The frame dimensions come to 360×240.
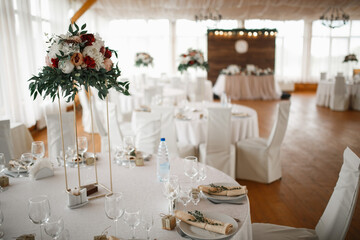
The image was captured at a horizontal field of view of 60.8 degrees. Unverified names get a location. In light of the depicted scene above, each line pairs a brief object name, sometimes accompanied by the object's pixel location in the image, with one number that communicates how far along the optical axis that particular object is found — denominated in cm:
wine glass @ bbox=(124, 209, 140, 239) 139
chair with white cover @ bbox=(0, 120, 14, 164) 312
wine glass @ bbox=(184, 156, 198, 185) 204
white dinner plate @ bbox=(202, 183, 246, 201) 186
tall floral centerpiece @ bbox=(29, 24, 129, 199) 167
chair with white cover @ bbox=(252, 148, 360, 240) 182
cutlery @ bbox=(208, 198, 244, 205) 184
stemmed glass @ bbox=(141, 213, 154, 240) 144
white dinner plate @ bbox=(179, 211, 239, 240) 148
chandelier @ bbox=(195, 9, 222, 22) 843
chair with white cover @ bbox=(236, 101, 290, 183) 410
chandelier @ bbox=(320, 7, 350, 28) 793
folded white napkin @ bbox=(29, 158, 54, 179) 221
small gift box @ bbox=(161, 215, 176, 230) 156
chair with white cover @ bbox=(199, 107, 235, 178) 390
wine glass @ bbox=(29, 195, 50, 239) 141
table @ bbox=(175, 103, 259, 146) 439
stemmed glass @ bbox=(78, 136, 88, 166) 253
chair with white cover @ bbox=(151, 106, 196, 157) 414
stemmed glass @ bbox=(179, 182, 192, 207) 184
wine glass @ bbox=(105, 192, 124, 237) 145
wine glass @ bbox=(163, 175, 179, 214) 172
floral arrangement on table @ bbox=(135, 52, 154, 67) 898
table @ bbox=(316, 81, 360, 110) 979
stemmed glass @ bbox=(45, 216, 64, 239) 133
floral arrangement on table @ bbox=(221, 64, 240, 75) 1219
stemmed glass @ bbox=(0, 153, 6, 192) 216
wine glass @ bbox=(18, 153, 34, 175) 234
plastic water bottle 213
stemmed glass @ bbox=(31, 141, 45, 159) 239
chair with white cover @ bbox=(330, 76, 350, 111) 955
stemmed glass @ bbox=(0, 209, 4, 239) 148
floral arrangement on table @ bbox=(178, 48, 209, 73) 664
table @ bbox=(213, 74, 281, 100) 1207
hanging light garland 1327
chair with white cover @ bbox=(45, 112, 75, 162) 337
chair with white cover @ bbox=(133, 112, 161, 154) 364
